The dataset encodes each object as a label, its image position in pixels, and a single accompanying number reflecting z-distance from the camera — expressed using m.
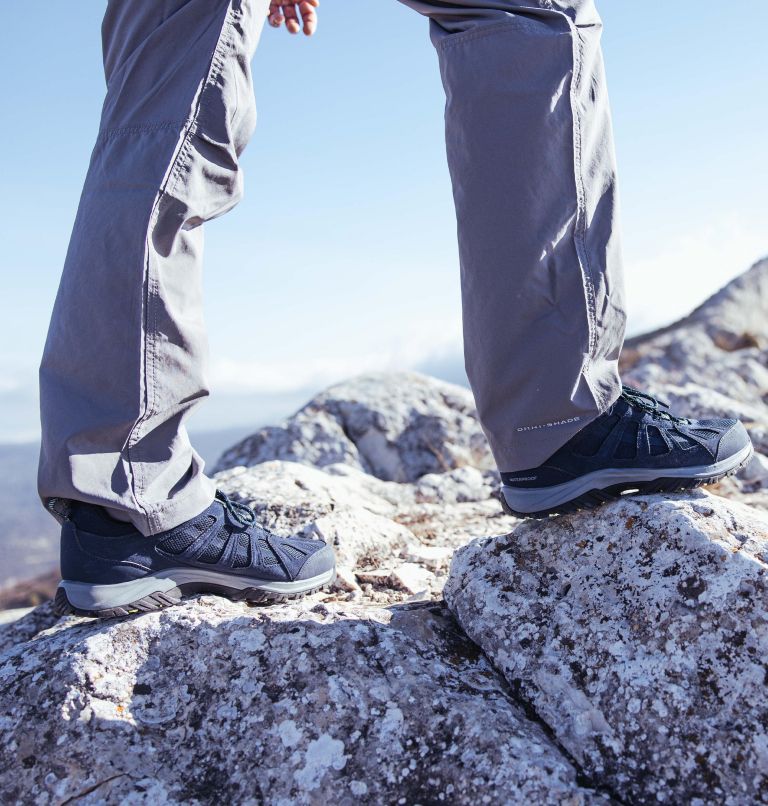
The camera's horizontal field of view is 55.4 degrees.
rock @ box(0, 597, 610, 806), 1.33
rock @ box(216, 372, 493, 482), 4.59
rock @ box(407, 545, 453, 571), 2.38
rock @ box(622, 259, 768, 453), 4.53
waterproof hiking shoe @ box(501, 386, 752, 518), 1.71
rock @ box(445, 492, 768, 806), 1.28
